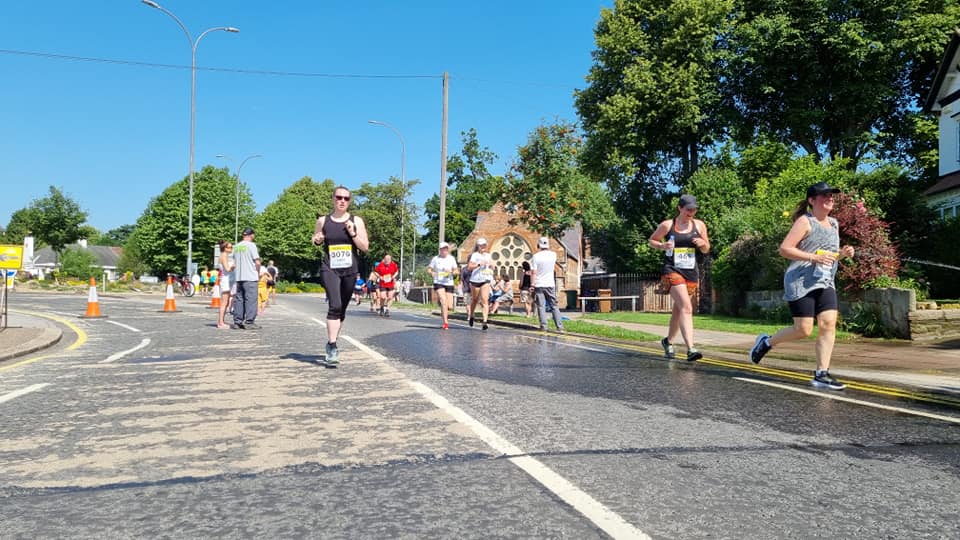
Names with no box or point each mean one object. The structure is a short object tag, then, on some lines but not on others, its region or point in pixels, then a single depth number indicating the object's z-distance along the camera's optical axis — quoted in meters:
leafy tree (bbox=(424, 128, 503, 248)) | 72.25
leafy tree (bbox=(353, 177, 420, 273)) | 62.88
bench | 27.49
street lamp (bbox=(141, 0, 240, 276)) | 31.20
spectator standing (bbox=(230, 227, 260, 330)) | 13.27
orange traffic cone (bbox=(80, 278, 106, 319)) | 16.84
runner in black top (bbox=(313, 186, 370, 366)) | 7.71
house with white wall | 23.95
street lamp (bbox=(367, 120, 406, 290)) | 41.39
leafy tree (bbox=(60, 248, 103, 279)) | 84.93
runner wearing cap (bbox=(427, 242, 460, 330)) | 14.81
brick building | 45.22
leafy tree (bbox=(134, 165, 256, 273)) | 61.41
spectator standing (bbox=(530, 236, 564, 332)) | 14.09
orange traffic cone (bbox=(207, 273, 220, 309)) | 24.68
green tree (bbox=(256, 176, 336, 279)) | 75.06
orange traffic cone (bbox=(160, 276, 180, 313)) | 20.23
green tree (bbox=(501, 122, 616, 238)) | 24.94
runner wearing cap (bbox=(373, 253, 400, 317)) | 19.17
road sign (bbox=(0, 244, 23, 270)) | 12.36
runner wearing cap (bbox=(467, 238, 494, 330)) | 14.28
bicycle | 40.48
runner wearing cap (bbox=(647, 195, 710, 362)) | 8.40
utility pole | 27.39
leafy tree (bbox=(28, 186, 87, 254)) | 57.50
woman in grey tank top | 6.39
